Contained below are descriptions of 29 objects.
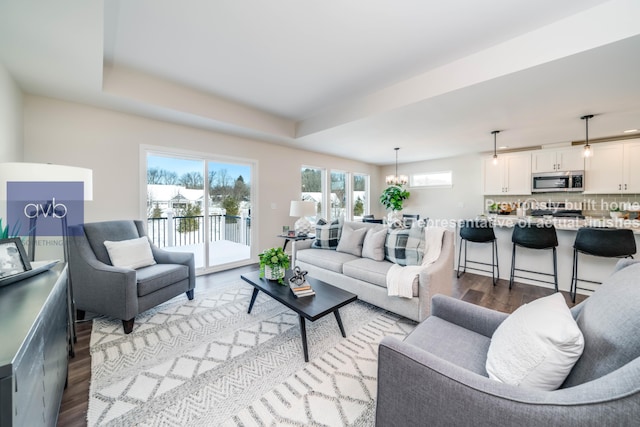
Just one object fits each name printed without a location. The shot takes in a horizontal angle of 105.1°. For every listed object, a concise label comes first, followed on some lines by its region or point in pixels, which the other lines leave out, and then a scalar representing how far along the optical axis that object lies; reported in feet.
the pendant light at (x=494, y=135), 13.58
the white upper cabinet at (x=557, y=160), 15.07
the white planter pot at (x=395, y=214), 19.51
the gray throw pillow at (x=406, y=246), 8.79
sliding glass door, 12.24
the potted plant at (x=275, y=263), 8.08
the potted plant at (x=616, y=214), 11.81
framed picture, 4.23
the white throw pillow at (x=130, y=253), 8.43
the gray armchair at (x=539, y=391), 2.14
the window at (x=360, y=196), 23.62
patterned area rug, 4.64
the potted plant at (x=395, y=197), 22.04
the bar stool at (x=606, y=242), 8.74
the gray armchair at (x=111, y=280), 7.28
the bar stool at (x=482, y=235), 11.84
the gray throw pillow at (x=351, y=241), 11.10
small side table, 13.31
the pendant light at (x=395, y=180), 19.27
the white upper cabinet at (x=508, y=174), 16.87
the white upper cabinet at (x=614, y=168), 13.62
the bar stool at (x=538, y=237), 10.22
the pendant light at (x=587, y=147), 10.98
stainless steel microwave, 15.05
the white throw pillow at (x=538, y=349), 2.82
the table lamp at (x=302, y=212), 14.28
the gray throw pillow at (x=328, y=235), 12.24
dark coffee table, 6.18
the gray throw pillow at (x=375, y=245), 10.02
